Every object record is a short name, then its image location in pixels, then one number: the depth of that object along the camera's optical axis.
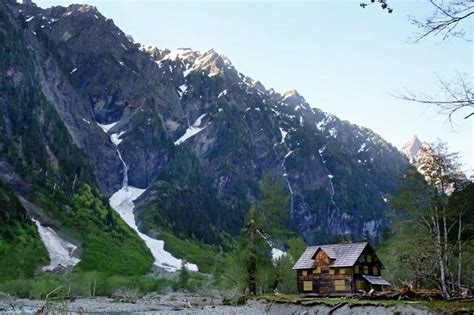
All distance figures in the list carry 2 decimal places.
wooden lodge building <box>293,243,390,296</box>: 55.44
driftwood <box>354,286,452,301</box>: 33.09
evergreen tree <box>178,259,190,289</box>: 108.81
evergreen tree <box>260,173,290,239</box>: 64.00
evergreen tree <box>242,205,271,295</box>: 58.75
